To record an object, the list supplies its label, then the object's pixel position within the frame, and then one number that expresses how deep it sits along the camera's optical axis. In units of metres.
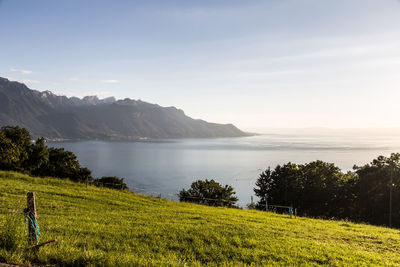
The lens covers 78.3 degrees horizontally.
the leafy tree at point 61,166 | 60.47
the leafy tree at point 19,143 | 46.97
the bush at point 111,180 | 58.81
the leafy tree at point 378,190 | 41.16
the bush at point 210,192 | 60.88
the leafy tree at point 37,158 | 54.69
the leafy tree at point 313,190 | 48.41
